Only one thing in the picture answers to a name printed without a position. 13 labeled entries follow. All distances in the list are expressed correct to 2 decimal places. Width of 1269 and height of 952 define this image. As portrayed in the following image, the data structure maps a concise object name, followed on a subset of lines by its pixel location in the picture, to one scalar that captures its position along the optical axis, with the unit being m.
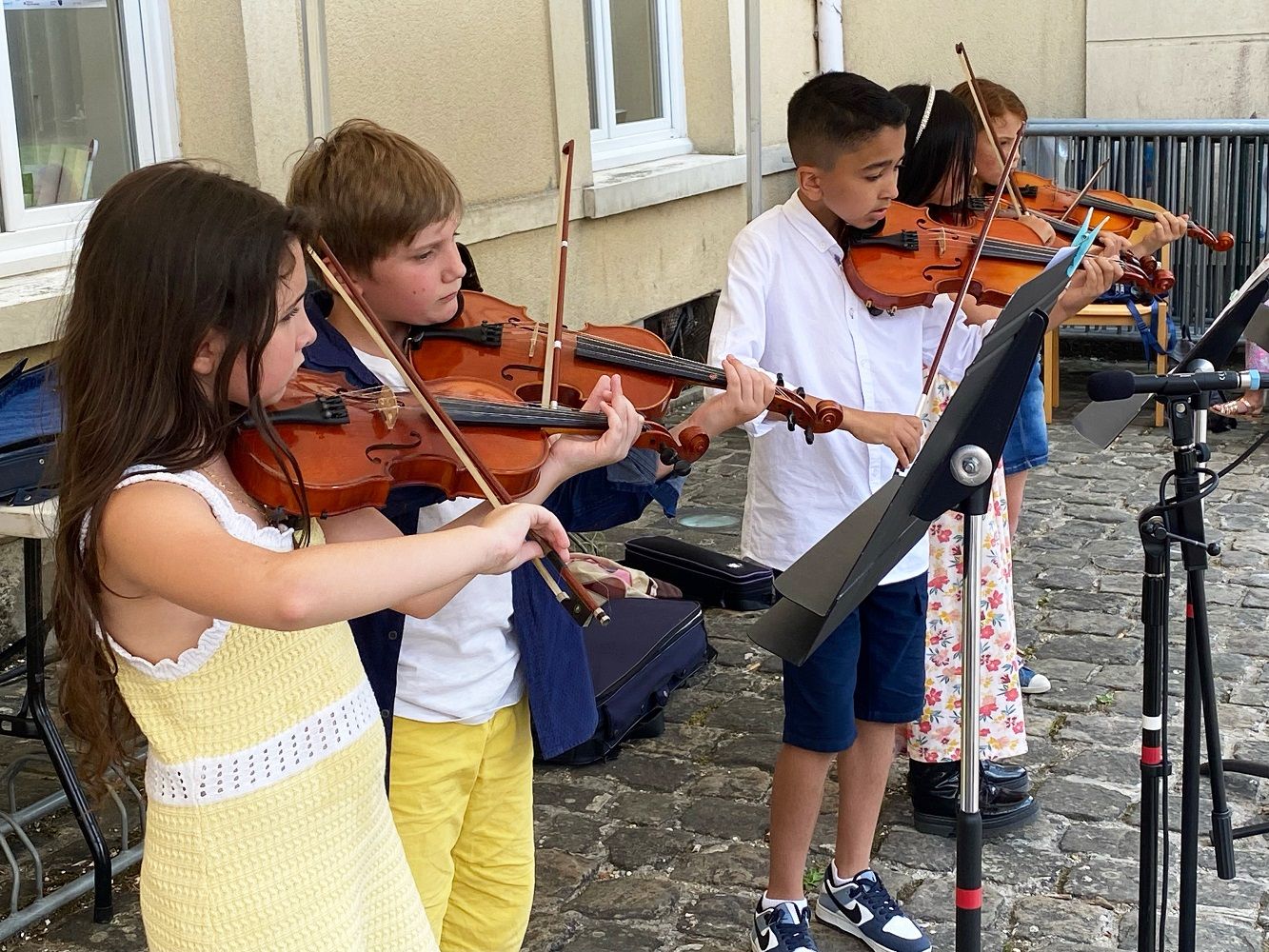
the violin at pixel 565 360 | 2.24
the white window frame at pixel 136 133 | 3.75
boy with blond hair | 1.95
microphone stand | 2.13
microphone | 2.04
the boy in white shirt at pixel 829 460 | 2.48
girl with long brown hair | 1.43
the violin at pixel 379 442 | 1.60
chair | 6.33
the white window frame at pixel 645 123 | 6.52
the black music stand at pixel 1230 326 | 2.20
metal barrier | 6.70
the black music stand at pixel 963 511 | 1.53
